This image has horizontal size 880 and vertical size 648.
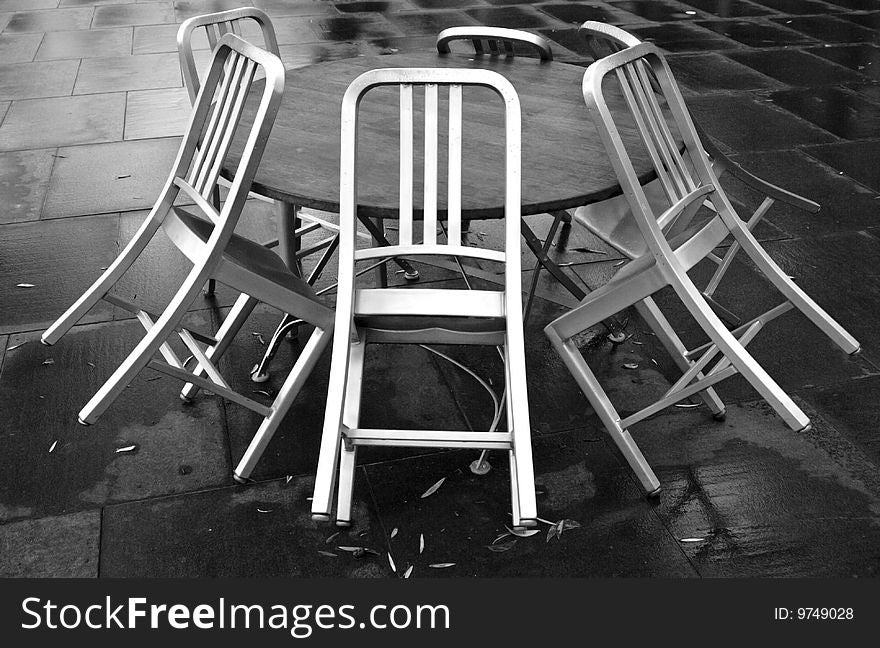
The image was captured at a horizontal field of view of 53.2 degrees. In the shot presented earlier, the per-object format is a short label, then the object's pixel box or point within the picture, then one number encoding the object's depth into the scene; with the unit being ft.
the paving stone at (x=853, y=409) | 8.84
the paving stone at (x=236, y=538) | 7.27
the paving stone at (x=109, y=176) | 14.11
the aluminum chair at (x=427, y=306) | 6.53
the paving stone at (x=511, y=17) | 24.54
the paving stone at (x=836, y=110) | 17.38
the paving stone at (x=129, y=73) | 19.85
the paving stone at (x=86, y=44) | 22.30
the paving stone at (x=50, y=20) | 24.80
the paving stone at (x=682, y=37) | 23.09
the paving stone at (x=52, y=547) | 7.24
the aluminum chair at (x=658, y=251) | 6.93
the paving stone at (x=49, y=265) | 11.03
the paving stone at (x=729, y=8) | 26.61
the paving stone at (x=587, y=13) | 25.23
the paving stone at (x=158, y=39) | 22.62
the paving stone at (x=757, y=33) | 23.54
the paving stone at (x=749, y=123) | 16.69
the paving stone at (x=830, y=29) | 23.88
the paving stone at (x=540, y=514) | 7.36
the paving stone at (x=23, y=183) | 13.78
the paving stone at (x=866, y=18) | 25.44
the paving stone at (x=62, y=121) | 16.75
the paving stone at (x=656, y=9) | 26.08
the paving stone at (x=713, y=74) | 19.88
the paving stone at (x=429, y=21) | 24.09
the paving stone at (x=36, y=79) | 19.36
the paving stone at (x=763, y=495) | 7.43
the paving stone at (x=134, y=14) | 25.43
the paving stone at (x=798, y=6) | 27.04
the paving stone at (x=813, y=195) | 13.50
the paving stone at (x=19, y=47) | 21.95
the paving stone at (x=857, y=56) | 21.24
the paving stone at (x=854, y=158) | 15.24
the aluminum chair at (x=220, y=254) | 7.10
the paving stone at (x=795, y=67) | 20.30
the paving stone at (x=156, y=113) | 17.20
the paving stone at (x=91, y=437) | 8.12
